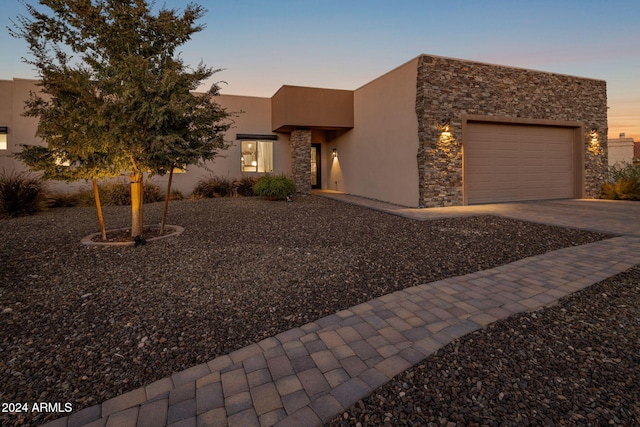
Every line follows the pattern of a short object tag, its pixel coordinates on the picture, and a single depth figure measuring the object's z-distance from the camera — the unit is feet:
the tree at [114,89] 14.37
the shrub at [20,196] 25.34
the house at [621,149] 63.36
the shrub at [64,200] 32.05
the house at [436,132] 28.63
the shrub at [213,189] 39.40
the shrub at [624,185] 33.86
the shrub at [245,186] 40.24
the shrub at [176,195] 38.75
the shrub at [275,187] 32.71
